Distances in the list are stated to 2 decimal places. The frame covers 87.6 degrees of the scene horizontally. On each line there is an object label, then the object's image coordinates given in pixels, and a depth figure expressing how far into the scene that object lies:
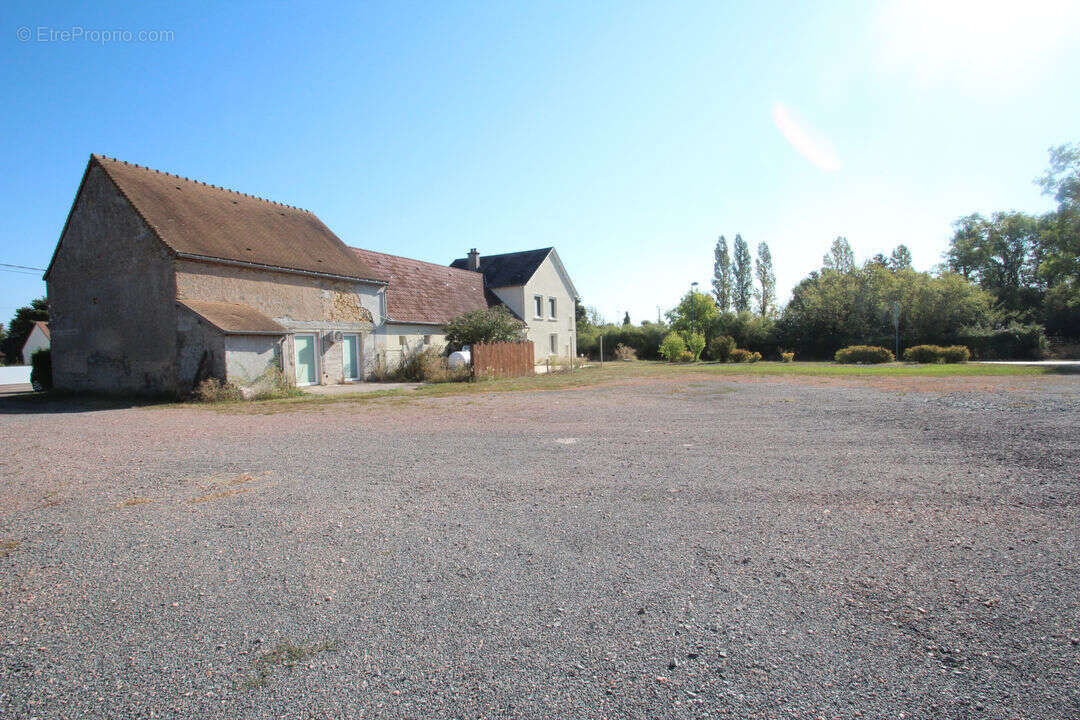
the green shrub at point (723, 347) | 40.50
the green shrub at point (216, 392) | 15.29
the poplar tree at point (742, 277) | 66.81
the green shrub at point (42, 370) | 21.59
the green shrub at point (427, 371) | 22.91
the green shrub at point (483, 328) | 25.27
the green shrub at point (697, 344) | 44.72
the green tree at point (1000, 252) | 53.34
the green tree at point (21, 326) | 57.22
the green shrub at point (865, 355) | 30.92
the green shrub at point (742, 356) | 38.97
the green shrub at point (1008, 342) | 31.69
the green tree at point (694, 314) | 49.16
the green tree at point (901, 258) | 69.31
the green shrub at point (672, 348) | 43.50
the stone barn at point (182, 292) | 16.36
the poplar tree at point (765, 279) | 66.81
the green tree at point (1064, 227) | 28.03
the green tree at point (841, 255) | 62.47
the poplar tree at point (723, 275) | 67.19
